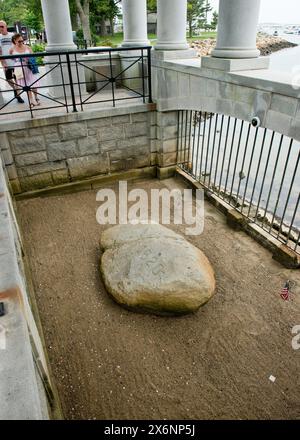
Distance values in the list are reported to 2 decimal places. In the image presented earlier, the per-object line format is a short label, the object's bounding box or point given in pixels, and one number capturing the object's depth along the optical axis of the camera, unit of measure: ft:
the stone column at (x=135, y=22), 26.02
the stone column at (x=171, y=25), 20.77
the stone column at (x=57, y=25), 23.26
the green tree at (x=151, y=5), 117.70
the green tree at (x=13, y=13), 162.91
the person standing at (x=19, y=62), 21.58
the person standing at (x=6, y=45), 24.35
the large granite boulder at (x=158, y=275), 12.50
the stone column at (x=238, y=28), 15.24
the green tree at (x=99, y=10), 69.54
